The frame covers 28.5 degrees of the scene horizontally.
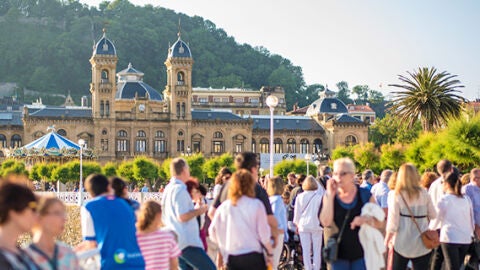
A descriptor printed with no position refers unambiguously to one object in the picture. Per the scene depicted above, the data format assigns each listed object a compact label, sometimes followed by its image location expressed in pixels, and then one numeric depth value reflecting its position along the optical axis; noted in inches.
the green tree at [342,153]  2800.2
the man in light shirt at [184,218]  446.3
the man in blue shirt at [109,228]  370.9
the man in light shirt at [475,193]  558.9
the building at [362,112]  4882.4
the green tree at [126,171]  2635.3
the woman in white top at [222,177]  556.1
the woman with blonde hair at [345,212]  398.9
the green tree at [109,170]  2586.1
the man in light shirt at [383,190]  643.5
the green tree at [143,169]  2618.1
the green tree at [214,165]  2731.3
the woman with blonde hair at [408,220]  446.9
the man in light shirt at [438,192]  519.2
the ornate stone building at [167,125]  3408.0
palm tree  1727.4
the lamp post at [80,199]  1727.7
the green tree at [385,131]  3801.7
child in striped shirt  382.3
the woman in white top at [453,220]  498.3
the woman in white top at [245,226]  393.7
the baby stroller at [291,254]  669.9
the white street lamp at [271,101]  839.9
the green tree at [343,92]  6176.2
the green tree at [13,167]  2283.5
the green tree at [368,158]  2416.3
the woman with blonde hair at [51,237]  292.2
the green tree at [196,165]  2719.0
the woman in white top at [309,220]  609.3
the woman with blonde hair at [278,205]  514.2
